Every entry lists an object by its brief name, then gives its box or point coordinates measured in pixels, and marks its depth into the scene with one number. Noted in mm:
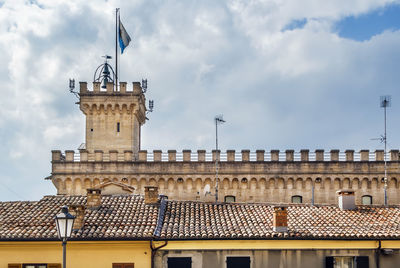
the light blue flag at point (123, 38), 43841
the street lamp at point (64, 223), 14219
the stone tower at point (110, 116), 42344
